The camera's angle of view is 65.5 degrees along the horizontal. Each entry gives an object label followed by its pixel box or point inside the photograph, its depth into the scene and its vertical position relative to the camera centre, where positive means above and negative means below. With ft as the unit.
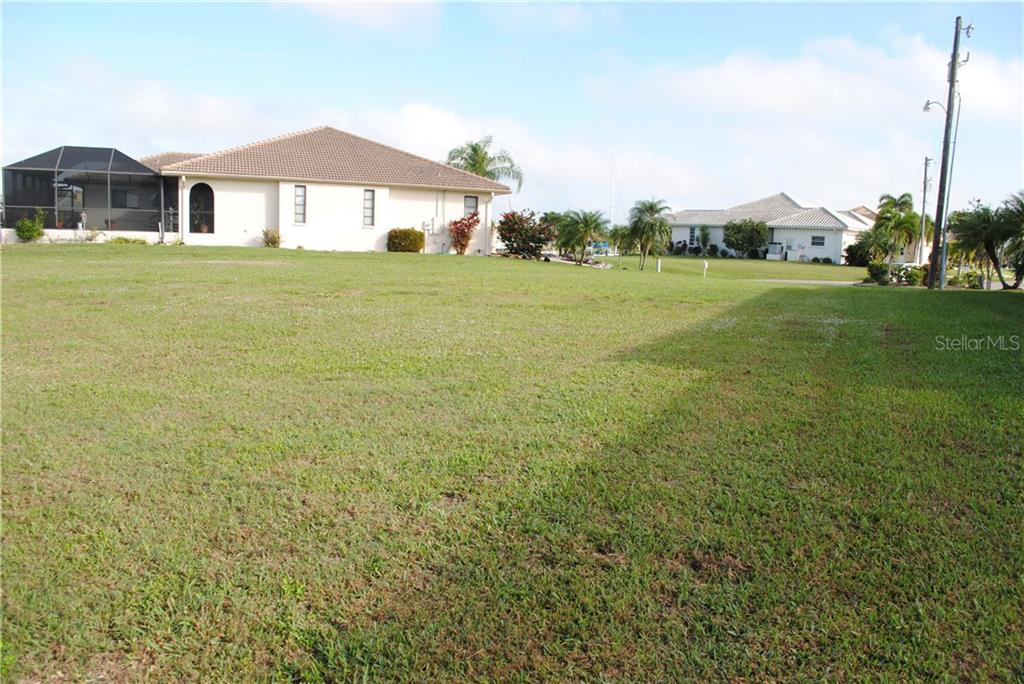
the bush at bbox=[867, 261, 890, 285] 105.29 -0.80
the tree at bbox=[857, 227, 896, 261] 181.27 +5.22
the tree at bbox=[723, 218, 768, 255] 216.95 +7.41
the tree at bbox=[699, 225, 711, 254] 233.14 +6.72
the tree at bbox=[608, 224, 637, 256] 126.00 +3.10
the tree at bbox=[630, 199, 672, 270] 122.21 +5.43
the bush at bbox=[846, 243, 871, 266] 191.02 +2.70
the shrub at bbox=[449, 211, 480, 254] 119.75 +3.29
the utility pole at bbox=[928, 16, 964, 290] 85.40 +8.62
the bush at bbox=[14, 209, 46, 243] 102.53 +1.29
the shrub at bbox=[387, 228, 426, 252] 116.88 +1.73
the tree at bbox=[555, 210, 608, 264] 119.65 +4.28
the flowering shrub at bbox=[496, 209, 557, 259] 119.34 +3.40
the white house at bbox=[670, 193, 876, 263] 213.25 +10.12
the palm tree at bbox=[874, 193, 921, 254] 179.93 +9.54
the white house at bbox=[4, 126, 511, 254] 108.99 +7.13
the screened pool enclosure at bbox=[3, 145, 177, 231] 107.34 +6.88
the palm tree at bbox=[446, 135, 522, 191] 157.58 +18.04
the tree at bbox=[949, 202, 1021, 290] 71.61 +3.65
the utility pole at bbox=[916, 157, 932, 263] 158.92 +12.03
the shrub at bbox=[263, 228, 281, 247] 111.65 +1.25
